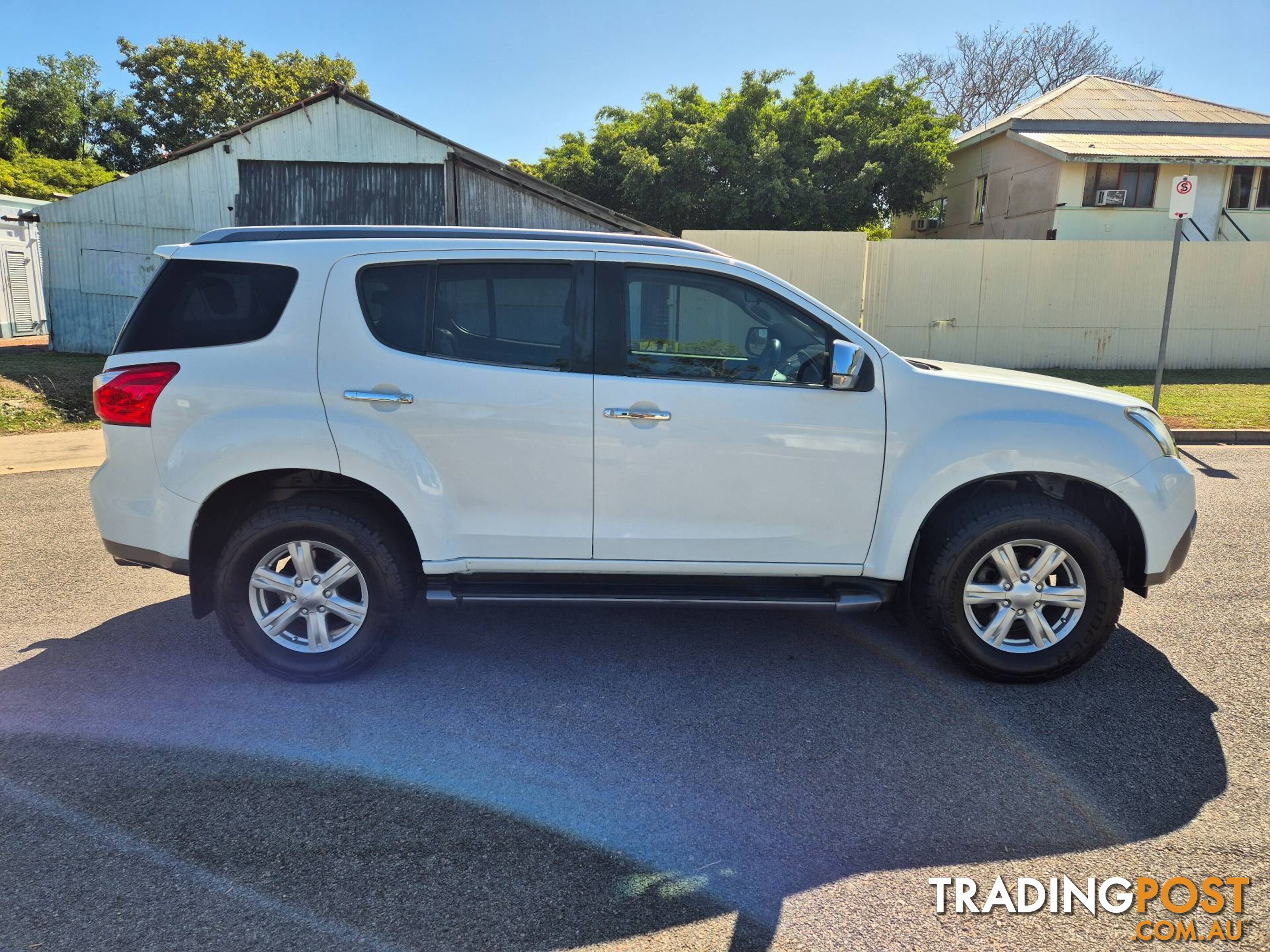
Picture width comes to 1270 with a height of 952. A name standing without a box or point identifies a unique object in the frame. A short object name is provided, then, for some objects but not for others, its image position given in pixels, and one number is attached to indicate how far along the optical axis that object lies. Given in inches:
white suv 146.0
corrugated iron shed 601.3
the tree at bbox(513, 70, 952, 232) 928.3
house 816.3
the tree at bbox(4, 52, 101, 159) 1526.8
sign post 380.5
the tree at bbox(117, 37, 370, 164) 1496.1
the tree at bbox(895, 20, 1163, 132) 1475.1
